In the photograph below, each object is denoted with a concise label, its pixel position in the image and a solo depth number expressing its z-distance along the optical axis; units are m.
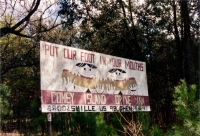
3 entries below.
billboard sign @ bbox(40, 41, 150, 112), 3.78
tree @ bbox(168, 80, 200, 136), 2.24
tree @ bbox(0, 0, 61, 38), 6.93
